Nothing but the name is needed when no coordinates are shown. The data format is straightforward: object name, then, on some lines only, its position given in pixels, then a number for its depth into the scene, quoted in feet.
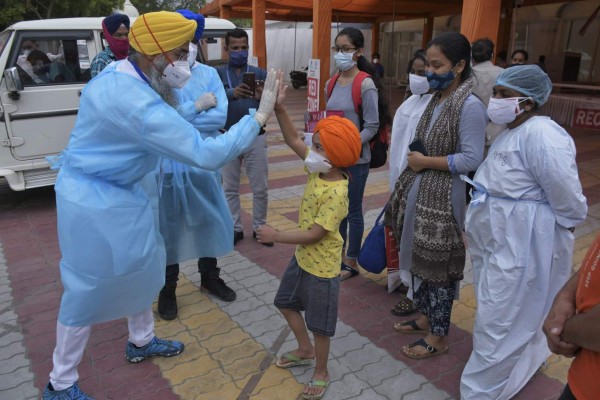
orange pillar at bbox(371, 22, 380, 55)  66.55
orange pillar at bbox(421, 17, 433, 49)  58.90
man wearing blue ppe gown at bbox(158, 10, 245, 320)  9.21
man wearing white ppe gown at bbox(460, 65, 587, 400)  6.96
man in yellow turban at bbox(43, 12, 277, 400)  6.70
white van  17.16
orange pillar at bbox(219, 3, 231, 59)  45.08
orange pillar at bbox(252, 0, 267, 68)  37.45
